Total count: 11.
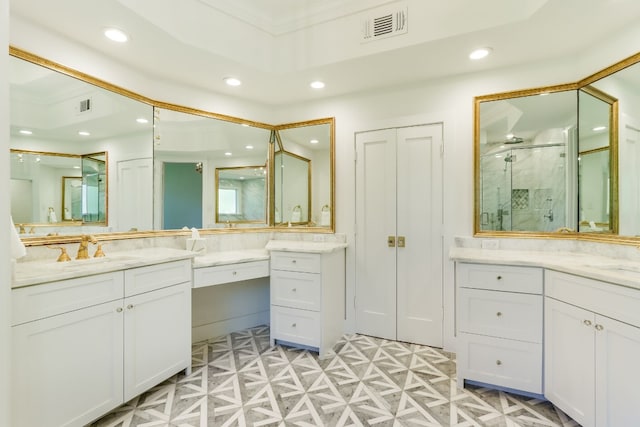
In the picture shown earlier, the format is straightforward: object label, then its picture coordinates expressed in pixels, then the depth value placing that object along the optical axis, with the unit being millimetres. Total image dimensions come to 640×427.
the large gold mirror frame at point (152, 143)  1955
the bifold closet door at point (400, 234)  2777
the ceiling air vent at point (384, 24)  2215
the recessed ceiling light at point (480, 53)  2250
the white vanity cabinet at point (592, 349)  1449
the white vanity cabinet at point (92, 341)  1423
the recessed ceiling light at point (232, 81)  2728
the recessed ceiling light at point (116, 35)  1989
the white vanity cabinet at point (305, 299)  2641
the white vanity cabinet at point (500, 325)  1929
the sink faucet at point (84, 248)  2031
